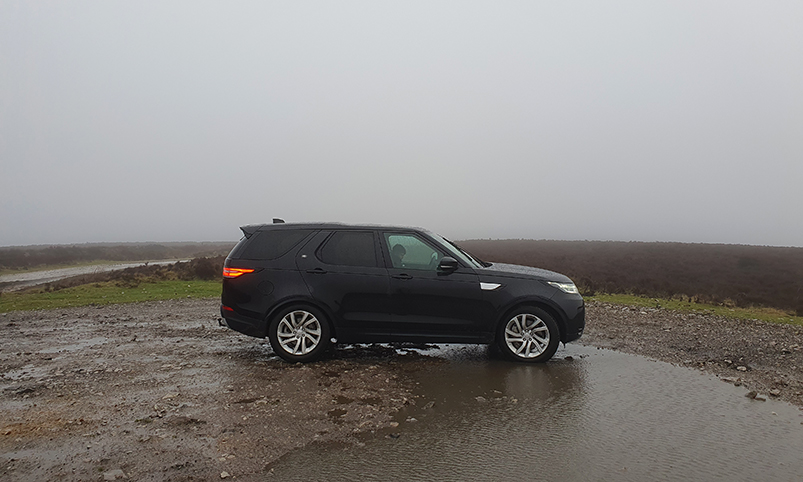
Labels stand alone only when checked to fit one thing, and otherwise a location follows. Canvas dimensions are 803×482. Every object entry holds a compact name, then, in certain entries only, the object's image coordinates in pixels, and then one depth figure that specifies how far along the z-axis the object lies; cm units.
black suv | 682
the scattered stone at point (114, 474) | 350
